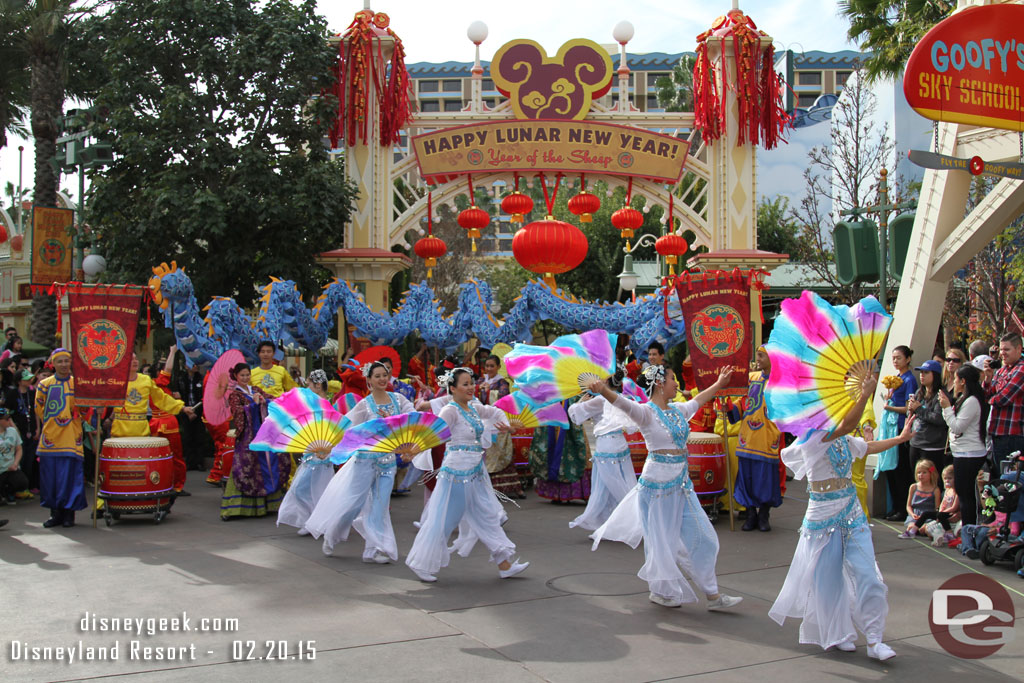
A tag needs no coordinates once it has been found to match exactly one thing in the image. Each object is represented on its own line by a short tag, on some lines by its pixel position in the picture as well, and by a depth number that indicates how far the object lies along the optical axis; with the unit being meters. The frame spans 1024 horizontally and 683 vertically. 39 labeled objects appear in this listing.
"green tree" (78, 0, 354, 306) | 14.19
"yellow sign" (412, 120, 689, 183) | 15.45
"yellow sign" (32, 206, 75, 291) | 16.64
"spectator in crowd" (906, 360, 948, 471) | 8.53
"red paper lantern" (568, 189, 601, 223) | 14.60
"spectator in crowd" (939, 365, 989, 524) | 7.75
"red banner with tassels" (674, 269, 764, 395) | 7.96
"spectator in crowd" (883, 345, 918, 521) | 9.07
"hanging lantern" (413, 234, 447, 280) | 14.88
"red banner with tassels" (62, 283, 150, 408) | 8.89
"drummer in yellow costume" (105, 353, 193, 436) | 9.81
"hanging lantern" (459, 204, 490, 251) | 14.75
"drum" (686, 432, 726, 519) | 9.30
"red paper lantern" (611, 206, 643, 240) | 14.86
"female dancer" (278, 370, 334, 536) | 8.93
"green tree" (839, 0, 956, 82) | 14.84
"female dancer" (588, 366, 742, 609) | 6.09
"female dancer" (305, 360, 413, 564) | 7.62
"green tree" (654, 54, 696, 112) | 33.62
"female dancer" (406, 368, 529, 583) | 6.81
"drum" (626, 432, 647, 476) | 10.30
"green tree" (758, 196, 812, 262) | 32.38
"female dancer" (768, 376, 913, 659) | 5.13
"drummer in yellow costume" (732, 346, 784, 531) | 8.83
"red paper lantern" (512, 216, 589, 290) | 12.87
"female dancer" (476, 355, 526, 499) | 10.89
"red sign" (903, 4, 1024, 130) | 7.41
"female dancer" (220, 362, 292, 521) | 9.51
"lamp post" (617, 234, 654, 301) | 19.37
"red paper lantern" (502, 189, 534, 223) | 14.10
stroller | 6.91
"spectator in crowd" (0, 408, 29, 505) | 10.02
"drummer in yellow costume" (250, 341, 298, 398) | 10.41
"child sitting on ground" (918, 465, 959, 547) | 8.00
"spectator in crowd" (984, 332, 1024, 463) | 7.47
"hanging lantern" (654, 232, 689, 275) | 15.76
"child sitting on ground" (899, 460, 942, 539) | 8.45
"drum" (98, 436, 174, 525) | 9.09
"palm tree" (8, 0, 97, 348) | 17.77
